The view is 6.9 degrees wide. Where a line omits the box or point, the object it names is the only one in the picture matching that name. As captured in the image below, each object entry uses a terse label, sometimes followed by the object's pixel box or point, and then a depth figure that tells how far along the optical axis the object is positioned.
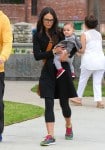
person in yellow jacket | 10.57
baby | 10.99
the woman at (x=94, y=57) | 15.80
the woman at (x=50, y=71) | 10.93
